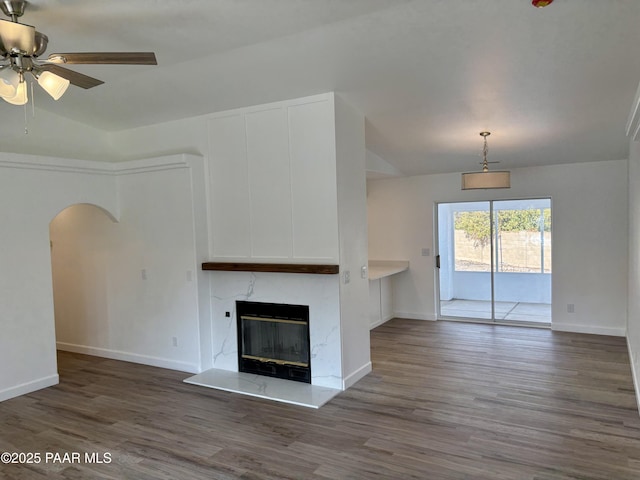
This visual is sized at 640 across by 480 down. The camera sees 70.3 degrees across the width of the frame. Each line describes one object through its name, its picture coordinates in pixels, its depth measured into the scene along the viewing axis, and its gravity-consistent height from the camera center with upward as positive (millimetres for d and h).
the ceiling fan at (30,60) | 2475 +994
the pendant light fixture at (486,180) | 5227 +448
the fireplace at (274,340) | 4680 -1229
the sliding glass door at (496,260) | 6742 -660
